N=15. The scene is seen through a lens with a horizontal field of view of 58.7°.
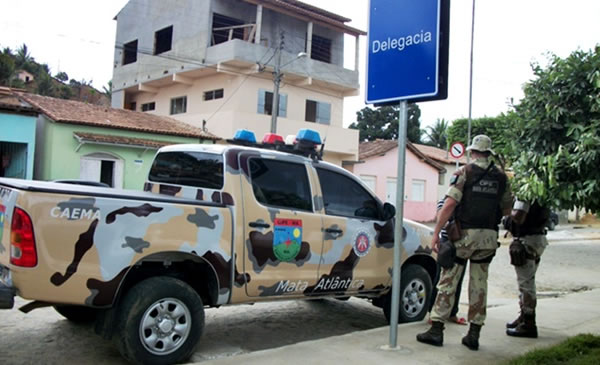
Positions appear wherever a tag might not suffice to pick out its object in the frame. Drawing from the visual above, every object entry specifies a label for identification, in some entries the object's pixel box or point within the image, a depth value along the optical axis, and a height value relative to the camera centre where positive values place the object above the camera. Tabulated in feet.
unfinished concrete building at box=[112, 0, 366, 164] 78.64 +21.11
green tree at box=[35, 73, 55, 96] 145.07 +29.66
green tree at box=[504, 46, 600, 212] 13.42 +2.19
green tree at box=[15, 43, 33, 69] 162.91 +41.95
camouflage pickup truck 12.01 -1.15
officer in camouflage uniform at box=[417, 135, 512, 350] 15.49 -0.68
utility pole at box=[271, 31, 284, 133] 70.28 +16.95
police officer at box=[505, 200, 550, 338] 17.22 -1.30
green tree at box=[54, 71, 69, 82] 192.05 +43.05
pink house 89.45 +6.18
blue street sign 14.29 +4.46
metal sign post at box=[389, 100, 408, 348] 14.80 -0.51
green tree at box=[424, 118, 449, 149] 180.55 +26.39
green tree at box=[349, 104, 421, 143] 179.83 +29.46
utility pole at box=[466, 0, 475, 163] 63.40 +16.57
